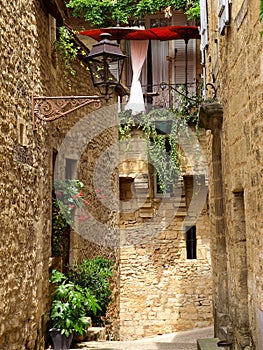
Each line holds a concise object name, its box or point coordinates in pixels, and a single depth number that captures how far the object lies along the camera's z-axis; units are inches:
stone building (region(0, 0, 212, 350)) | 237.1
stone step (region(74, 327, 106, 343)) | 335.0
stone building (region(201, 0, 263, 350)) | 194.1
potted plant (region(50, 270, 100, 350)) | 299.1
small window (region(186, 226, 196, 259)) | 551.5
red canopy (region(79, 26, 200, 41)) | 498.9
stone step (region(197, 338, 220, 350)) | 295.9
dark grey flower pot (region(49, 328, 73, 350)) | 297.6
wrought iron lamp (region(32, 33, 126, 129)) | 257.3
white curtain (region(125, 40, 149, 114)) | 517.0
